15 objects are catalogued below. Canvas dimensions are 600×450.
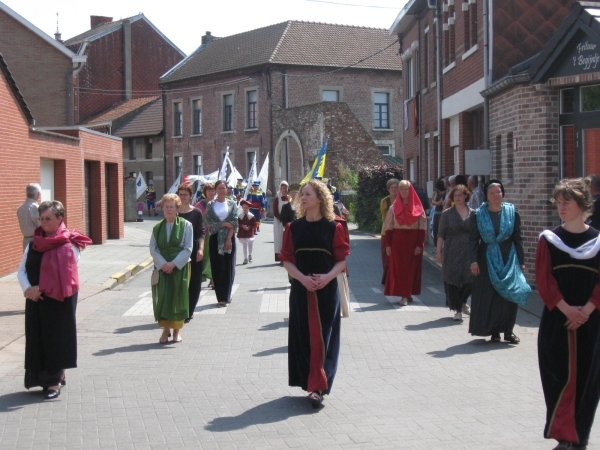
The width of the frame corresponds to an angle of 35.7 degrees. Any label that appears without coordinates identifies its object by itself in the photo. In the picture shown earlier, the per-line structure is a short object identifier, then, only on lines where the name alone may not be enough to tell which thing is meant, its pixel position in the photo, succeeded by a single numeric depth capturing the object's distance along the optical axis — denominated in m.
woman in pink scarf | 7.68
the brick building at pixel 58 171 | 18.06
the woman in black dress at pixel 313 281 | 7.28
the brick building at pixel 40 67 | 36.45
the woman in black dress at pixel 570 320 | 5.73
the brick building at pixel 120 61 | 59.16
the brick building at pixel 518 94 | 14.51
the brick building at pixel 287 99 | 45.91
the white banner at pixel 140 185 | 45.28
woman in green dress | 10.19
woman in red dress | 13.38
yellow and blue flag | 25.86
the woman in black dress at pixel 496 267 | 10.07
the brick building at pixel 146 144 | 59.69
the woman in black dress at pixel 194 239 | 11.68
